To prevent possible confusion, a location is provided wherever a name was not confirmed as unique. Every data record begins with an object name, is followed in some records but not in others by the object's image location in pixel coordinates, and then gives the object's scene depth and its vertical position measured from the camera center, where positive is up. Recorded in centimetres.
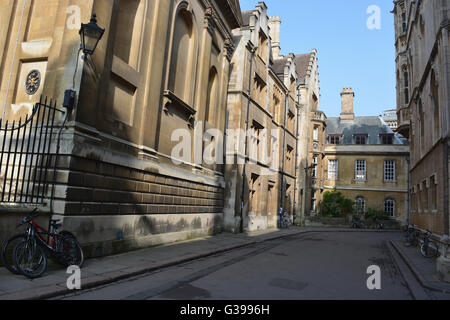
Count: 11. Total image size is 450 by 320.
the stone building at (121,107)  869 +288
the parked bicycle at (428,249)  1271 -114
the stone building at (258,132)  2062 +561
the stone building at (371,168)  4056 +585
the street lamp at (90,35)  809 +390
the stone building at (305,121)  3562 +1026
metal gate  788 +77
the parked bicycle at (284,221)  2802 -95
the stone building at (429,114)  1164 +479
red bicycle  621 -112
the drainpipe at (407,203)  3922 +167
